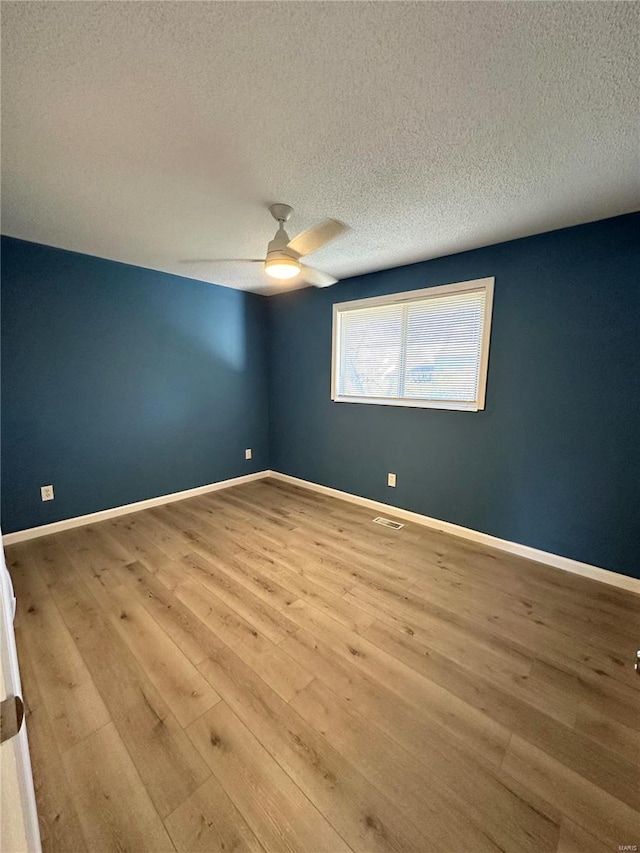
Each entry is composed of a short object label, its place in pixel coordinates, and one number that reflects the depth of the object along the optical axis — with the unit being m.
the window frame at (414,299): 2.54
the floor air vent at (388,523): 2.98
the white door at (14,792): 0.41
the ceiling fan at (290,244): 1.66
